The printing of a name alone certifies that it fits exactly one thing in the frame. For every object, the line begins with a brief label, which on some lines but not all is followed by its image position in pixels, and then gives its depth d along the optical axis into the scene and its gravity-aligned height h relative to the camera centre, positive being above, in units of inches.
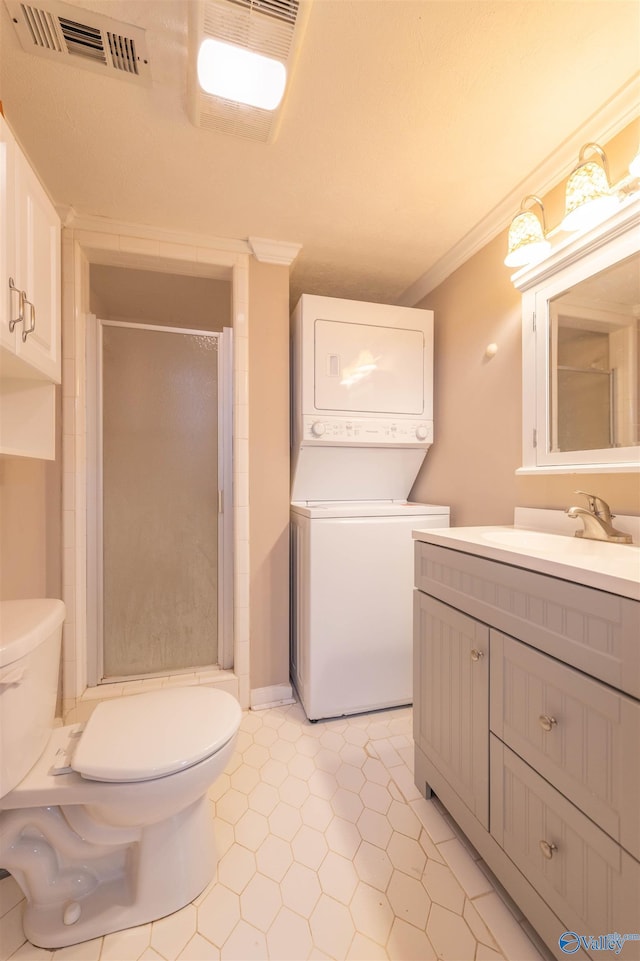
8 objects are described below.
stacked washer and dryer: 69.6 -4.5
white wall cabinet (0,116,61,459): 39.2 +19.6
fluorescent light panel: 40.1 +44.1
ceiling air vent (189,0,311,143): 35.8 +44.2
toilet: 36.3 -31.4
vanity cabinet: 27.5 -22.8
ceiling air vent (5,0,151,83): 36.7 +44.7
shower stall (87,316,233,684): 76.4 -4.1
